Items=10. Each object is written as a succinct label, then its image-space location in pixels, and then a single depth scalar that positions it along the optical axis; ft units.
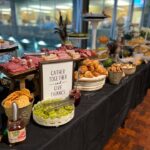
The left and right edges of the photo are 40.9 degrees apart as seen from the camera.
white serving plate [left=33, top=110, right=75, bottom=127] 2.93
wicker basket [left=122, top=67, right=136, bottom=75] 5.65
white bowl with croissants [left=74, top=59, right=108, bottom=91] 4.23
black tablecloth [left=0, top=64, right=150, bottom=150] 2.79
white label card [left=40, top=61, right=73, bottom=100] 3.36
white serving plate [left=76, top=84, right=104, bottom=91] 4.31
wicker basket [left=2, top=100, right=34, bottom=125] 2.71
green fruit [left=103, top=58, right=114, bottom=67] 5.55
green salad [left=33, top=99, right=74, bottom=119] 2.95
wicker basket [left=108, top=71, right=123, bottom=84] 4.80
